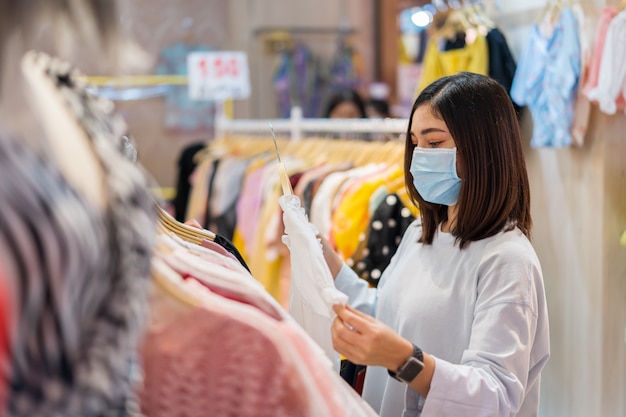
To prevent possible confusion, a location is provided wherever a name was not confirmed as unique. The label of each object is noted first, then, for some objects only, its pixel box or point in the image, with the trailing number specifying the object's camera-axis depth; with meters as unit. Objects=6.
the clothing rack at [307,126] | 2.91
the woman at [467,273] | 1.52
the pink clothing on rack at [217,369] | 0.99
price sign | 5.00
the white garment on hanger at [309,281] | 1.41
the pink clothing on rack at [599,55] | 2.69
